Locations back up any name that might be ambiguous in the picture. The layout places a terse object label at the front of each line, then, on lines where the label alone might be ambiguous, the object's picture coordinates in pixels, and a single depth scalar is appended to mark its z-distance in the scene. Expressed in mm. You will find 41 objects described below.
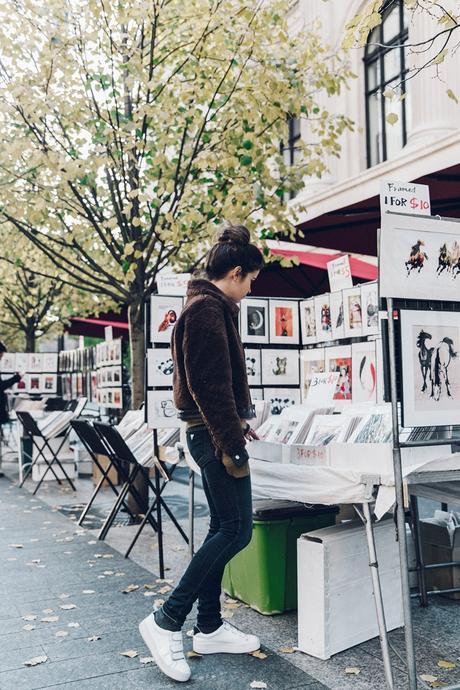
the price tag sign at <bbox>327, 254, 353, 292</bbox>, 5957
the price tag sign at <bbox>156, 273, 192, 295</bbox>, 6117
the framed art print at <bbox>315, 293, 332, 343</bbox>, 6176
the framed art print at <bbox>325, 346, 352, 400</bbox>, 5918
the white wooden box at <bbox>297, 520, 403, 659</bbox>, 3809
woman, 3479
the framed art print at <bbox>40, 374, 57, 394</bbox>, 14531
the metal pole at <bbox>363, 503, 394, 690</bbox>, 3340
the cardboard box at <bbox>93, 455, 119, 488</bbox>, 9766
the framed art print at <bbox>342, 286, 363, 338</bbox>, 5781
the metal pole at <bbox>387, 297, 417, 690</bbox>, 3186
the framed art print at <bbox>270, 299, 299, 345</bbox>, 6504
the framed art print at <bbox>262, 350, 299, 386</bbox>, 6477
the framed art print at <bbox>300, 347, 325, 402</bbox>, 6336
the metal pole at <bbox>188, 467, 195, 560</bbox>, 5754
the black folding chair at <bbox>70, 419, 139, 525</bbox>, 6863
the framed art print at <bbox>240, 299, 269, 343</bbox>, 6422
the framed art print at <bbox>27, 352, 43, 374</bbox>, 14359
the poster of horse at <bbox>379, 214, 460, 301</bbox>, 3240
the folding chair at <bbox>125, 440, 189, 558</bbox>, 5906
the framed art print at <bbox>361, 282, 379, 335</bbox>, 5590
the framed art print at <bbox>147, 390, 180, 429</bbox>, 5820
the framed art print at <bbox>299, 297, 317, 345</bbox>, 6426
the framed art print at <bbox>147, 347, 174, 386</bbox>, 5914
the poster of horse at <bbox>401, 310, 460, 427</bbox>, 3268
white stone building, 12734
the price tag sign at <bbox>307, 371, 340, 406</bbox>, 4747
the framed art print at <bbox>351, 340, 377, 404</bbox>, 5637
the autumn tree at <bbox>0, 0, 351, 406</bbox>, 7395
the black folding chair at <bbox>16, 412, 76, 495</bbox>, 9898
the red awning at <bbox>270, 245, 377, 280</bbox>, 7449
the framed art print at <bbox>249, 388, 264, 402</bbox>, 6473
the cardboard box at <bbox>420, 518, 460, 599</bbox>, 4863
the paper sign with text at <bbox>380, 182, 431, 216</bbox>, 3544
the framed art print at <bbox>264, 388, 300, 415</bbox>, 6531
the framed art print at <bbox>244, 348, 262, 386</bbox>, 6410
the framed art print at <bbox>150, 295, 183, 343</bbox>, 5957
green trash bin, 4426
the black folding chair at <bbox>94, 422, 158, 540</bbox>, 6164
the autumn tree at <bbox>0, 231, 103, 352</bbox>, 15796
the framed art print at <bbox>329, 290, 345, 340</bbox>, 5977
